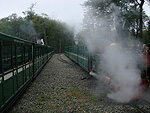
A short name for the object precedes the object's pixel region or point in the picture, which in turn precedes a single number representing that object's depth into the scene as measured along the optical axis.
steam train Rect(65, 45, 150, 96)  5.25
